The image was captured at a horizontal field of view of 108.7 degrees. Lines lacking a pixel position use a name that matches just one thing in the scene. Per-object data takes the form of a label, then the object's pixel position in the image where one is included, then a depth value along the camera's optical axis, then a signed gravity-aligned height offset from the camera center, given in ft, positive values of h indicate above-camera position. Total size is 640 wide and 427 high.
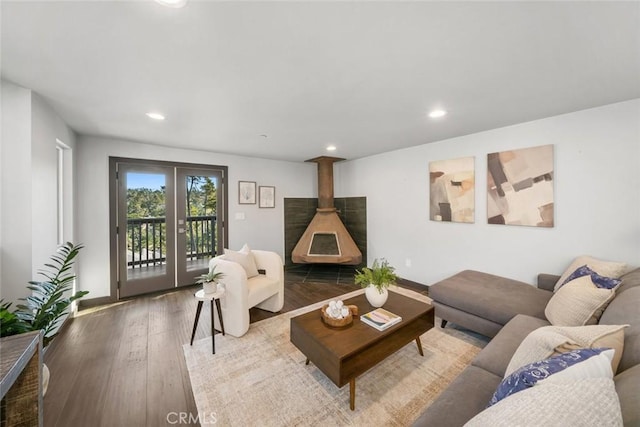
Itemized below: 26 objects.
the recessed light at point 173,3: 3.34 +3.16
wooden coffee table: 4.84 -2.99
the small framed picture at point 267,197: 15.05 +1.20
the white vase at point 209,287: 7.06 -2.21
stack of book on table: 5.81 -2.80
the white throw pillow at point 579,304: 4.89 -2.09
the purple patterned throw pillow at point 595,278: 5.27 -1.70
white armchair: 7.65 -2.82
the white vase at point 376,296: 6.86 -2.48
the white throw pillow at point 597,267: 6.03 -1.60
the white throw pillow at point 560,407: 1.92 -1.74
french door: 10.91 -0.33
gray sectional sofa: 3.16 -2.78
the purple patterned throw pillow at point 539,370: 2.61 -1.88
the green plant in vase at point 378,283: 6.86 -2.11
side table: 6.92 -2.50
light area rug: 4.83 -4.18
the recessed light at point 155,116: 7.68 +3.45
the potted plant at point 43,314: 4.03 -1.84
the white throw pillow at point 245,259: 9.04 -1.75
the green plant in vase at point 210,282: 7.04 -2.04
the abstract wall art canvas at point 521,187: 8.26 +0.92
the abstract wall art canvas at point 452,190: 10.27 +1.03
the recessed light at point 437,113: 7.66 +3.39
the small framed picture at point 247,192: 14.13 +1.44
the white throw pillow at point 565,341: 3.21 -1.89
